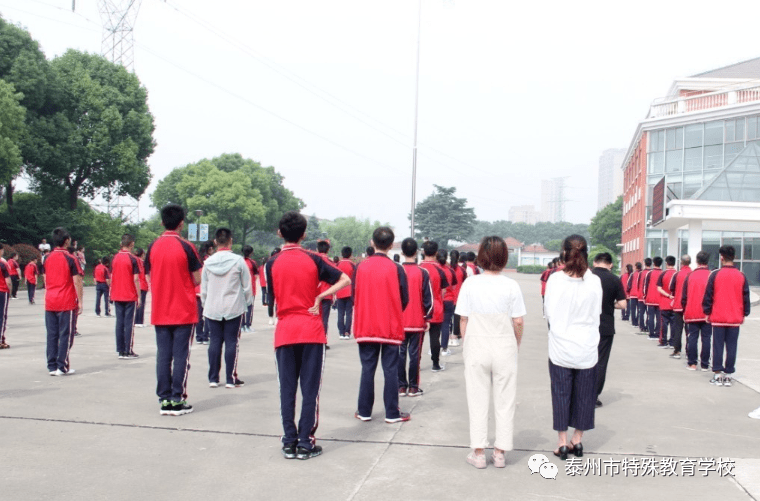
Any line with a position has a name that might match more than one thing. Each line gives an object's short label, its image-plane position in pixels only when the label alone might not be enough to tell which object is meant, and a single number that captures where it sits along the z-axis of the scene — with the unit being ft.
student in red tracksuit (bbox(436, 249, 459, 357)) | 36.72
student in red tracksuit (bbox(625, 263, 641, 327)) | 57.88
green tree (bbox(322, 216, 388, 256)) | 382.01
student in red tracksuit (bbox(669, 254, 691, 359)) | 37.60
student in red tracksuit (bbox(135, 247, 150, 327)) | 50.25
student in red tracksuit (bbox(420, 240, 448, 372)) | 29.94
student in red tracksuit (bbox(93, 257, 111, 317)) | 56.03
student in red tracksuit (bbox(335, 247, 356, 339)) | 44.96
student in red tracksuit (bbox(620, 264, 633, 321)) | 62.56
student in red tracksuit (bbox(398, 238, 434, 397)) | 24.82
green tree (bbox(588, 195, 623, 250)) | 264.52
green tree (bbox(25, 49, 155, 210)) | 124.26
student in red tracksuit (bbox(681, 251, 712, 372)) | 32.50
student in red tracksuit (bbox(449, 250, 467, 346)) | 40.88
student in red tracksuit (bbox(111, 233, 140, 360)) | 34.22
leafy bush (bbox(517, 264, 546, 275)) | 304.71
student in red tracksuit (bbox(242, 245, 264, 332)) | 45.02
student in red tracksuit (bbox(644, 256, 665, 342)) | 47.73
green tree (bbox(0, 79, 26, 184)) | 101.60
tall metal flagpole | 105.81
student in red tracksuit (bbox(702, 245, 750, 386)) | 28.81
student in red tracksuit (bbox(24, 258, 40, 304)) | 69.56
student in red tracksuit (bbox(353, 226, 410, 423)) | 21.07
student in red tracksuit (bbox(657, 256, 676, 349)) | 40.50
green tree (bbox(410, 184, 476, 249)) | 298.76
